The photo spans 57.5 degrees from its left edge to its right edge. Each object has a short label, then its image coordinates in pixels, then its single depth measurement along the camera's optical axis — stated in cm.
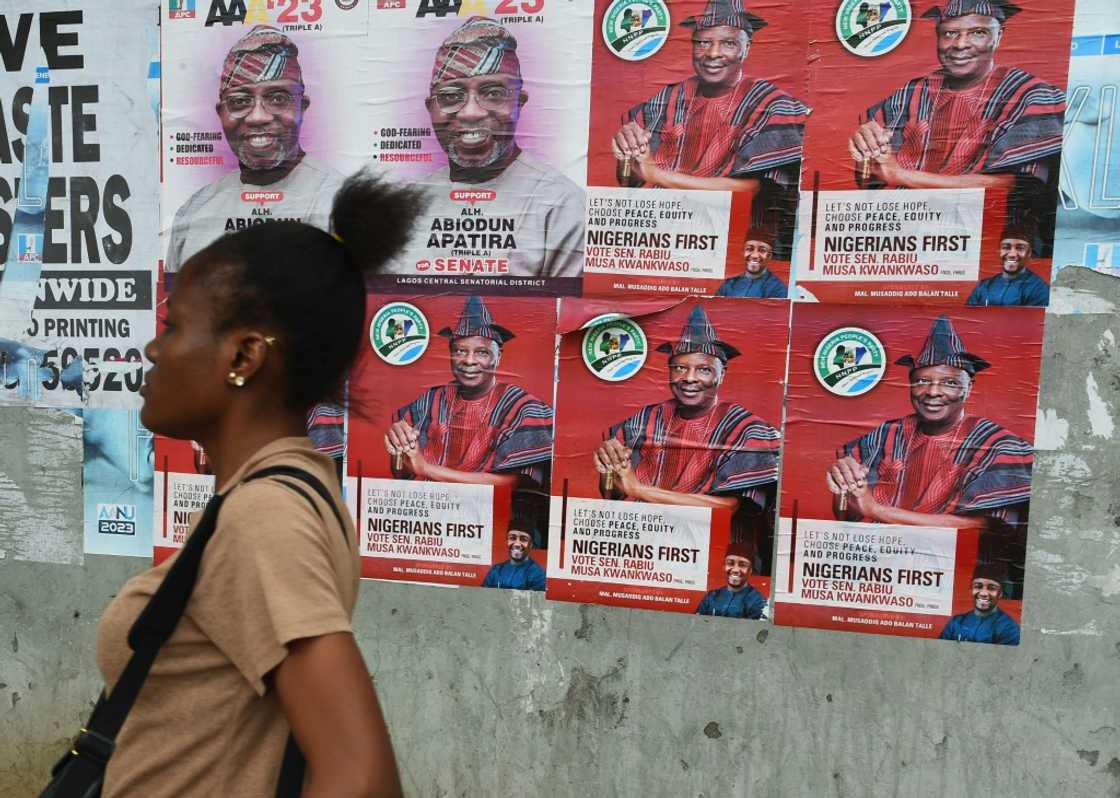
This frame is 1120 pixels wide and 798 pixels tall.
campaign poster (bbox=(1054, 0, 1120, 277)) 287
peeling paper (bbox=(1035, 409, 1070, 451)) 295
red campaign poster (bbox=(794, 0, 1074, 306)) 294
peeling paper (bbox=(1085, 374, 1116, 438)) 292
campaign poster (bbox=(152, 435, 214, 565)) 362
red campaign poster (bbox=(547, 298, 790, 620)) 315
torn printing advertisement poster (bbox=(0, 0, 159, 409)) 364
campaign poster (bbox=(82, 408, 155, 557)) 368
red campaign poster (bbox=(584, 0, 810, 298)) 311
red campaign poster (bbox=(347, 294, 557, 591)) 333
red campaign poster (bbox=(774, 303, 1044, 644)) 298
